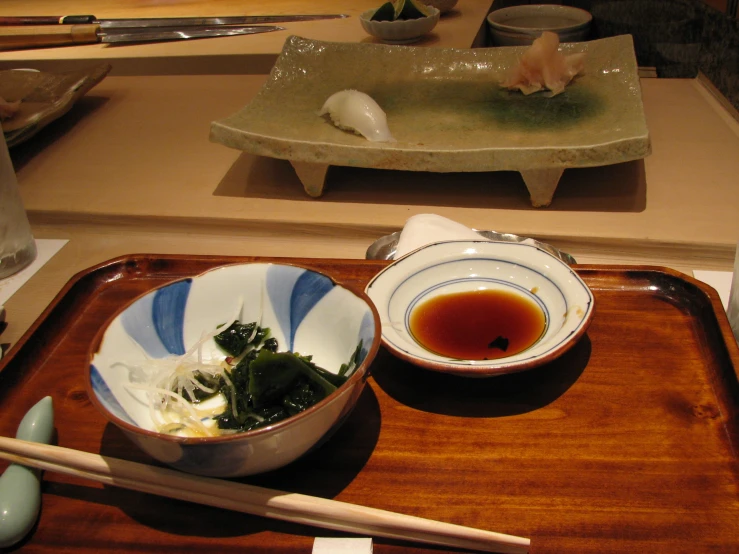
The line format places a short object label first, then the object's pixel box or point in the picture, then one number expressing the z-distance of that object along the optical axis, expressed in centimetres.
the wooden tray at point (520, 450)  36
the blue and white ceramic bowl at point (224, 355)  35
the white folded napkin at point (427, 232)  51
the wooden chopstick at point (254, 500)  34
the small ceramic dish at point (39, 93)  74
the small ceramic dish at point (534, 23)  105
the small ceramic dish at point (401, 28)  89
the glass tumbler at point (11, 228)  56
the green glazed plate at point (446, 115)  60
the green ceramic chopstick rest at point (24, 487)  36
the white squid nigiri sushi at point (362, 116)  63
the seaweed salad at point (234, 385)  38
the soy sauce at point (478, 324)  44
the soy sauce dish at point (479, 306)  41
